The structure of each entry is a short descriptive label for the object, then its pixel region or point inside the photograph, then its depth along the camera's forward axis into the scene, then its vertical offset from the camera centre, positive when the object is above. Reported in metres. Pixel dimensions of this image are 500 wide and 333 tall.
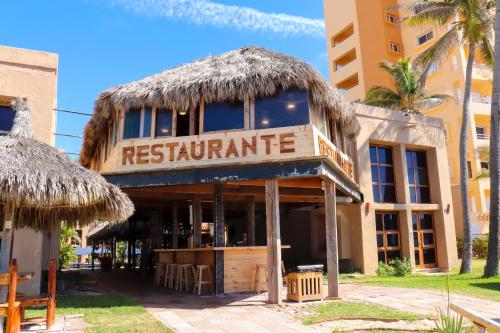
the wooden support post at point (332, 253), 9.45 -0.25
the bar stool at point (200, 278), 10.91 -0.88
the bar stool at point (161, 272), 13.44 -0.85
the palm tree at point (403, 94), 22.56 +7.73
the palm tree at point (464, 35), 15.69 +7.78
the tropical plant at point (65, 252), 20.92 -0.30
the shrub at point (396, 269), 15.77 -1.03
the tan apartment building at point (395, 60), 28.48 +13.75
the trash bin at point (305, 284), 9.14 -0.88
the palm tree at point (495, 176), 13.12 +1.93
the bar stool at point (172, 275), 12.52 -0.91
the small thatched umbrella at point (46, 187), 6.81 +0.95
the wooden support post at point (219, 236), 10.59 +0.18
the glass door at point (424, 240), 17.75 +0.00
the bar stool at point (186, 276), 11.55 -0.88
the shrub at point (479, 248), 23.23 -0.47
